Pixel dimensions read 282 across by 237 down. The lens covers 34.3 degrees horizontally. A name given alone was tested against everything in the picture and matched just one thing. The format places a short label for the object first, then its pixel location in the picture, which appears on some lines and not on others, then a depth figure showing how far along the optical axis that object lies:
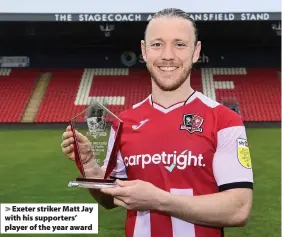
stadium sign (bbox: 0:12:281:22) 21.00
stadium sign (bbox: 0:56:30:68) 26.72
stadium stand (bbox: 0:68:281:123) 21.97
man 1.75
